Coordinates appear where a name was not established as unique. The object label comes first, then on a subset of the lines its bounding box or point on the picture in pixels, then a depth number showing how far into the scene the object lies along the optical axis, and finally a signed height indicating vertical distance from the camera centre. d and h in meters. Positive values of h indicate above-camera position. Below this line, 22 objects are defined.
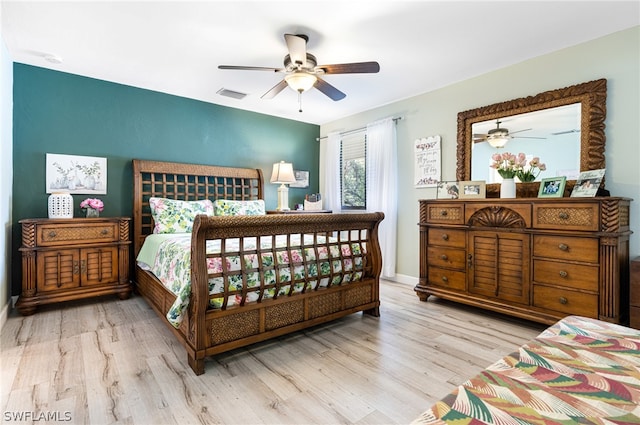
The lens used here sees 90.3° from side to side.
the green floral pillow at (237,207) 4.16 +0.05
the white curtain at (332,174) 5.40 +0.64
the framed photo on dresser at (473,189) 3.32 +0.24
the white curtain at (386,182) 4.47 +0.42
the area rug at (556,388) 0.71 -0.45
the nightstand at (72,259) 3.04 -0.51
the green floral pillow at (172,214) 3.69 -0.04
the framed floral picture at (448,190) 3.58 +0.25
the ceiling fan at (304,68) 2.56 +1.21
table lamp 4.87 +0.54
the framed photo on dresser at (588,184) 2.61 +0.24
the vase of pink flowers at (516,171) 3.12 +0.41
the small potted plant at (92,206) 3.50 +0.05
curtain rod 5.02 +1.30
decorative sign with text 4.02 +0.65
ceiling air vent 4.12 +1.55
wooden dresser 2.44 -0.39
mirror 2.79 +0.79
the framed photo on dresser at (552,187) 2.80 +0.23
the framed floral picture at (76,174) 3.51 +0.42
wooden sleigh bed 2.04 -0.53
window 5.12 +0.66
